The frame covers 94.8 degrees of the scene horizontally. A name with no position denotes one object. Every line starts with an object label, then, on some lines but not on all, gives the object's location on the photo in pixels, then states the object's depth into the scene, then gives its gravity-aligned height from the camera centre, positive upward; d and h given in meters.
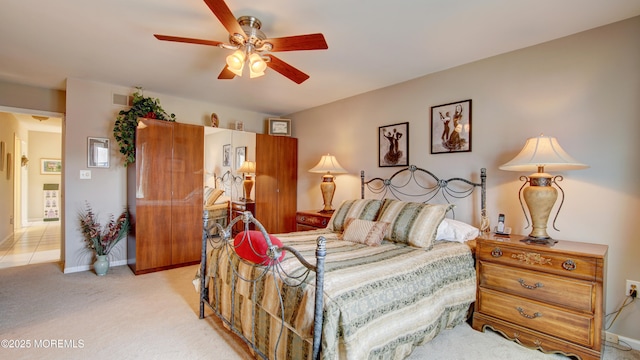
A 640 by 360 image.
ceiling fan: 1.89 +0.91
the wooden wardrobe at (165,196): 3.62 -0.25
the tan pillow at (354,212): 2.96 -0.35
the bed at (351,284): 1.45 -0.64
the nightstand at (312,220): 3.60 -0.54
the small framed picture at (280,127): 4.91 +0.85
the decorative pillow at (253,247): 1.87 -0.47
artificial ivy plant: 3.63 +0.66
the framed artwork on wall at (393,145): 3.44 +0.41
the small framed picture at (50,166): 7.68 +0.24
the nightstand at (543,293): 1.87 -0.79
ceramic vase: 3.54 -1.08
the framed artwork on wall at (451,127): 2.93 +0.53
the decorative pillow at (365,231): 2.48 -0.47
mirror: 4.18 +0.34
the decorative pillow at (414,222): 2.40 -0.37
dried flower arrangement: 3.58 -0.70
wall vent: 3.85 +1.01
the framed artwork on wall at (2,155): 5.11 +0.35
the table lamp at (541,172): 2.10 +0.06
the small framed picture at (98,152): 3.74 +0.31
